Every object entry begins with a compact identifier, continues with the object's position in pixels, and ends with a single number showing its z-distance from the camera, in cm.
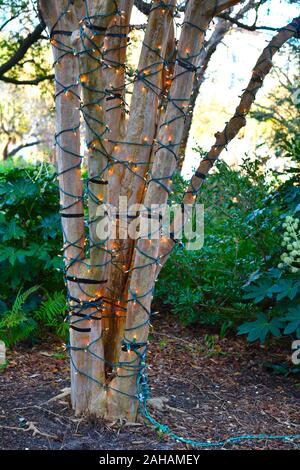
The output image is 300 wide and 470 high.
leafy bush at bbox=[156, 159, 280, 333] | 450
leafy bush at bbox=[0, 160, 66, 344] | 423
